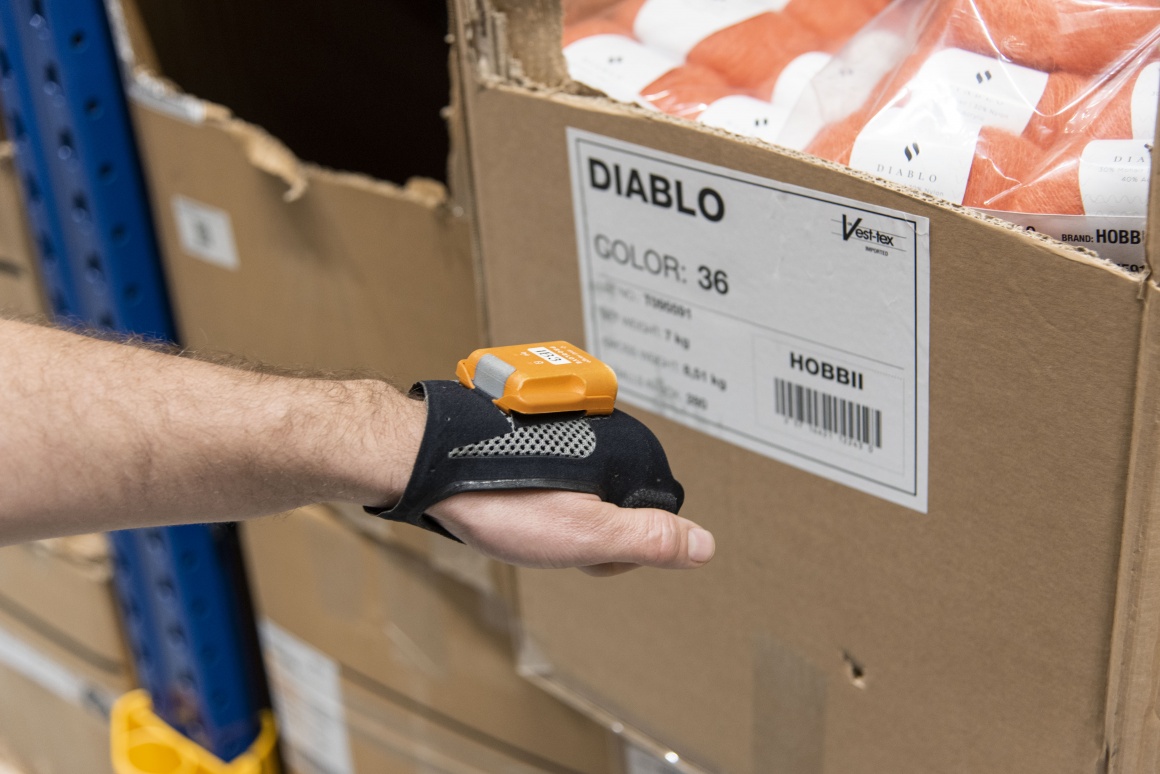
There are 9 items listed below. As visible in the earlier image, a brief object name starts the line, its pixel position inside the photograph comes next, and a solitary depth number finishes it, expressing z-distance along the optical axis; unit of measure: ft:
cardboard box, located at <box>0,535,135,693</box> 3.82
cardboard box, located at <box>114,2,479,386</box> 2.42
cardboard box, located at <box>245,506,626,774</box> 2.83
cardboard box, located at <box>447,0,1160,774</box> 1.43
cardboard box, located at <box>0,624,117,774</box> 4.17
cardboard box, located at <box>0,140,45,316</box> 3.28
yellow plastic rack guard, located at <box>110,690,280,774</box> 3.92
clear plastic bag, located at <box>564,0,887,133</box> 1.86
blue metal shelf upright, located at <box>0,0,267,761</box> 2.94
